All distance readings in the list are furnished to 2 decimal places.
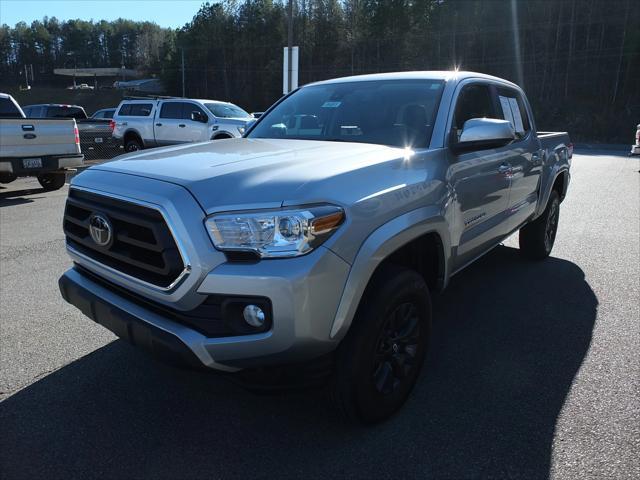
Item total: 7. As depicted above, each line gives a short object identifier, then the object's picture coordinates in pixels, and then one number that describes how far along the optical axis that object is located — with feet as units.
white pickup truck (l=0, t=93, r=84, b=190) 29.37
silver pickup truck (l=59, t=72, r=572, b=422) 7.01
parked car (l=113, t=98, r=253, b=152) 49.73
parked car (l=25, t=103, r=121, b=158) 51.08
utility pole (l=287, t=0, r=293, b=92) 53.06
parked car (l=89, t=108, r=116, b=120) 80.89
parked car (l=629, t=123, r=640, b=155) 51.23
